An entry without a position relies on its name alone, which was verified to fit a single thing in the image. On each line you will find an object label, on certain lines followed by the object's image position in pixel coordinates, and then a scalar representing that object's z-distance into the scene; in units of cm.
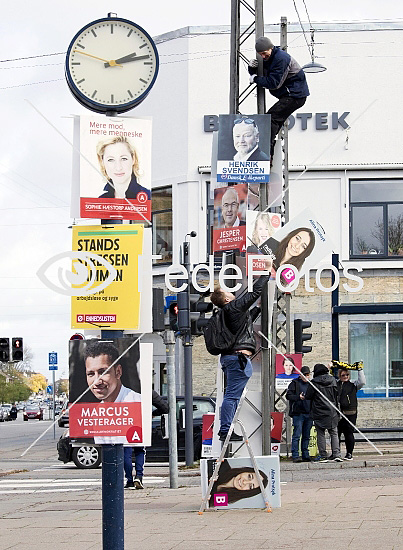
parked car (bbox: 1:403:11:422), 8974
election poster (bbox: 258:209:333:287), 823
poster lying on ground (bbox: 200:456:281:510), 986
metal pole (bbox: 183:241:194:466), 1936
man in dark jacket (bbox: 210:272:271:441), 957
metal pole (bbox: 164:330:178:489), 1473
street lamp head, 2088
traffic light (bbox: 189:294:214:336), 1465
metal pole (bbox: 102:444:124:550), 595
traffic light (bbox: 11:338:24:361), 3175
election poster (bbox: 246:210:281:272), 941
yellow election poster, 613
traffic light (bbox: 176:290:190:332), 1827
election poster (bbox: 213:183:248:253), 973
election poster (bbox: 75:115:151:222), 614
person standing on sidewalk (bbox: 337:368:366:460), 1848
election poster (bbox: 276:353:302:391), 1920
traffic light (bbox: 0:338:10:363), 3212
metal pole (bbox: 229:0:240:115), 1381
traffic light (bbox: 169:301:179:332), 1853
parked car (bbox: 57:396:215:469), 2066
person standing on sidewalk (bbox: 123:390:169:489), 1434
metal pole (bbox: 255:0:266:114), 983
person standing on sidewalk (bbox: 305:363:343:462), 1772
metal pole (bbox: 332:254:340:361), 2322
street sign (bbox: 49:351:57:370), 4553
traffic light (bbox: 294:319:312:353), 2109
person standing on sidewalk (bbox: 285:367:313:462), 1850
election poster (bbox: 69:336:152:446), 616
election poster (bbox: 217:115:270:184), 962
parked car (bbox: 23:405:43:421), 9131
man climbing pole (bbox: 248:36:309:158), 959
